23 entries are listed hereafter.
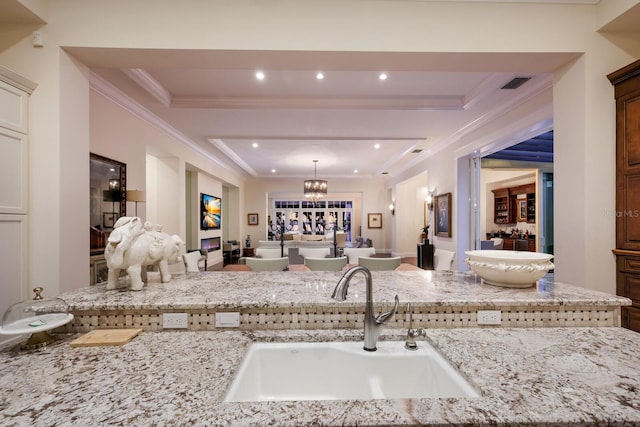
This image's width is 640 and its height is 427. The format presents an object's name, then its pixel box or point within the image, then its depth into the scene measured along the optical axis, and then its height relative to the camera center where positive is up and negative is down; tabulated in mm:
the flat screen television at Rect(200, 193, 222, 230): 7623 +78
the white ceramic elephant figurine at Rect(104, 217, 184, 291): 1460 -163
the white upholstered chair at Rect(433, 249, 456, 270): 4114 -604
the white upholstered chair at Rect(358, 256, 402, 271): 3627 -560
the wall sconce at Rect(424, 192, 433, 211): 6820 +305
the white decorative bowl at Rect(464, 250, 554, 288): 1553 -272
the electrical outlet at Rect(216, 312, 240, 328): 1339 -443
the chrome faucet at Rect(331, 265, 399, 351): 1183 -383
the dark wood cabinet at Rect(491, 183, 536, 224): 8078 +259
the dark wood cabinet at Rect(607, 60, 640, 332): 2219 +183
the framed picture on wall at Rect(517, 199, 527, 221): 8253 +103
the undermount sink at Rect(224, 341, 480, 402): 1190 -596
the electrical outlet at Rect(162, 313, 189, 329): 1326 -445
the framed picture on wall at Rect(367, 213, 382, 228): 11508 -206
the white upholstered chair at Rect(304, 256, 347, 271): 3719 -578
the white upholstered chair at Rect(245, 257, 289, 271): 3721 -578
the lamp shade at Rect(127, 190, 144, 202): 3900 +236
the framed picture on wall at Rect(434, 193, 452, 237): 5850 +2
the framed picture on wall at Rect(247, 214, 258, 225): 11086 -148
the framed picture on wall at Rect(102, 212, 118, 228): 3594 -38
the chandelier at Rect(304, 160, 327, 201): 8422 +731
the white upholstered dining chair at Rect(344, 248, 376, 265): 4543 -556
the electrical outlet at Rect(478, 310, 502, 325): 1370 -444
